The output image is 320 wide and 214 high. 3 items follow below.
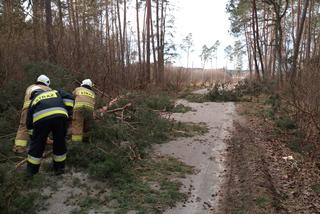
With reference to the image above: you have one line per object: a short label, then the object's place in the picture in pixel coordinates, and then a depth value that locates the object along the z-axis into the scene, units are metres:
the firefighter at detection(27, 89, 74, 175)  5.52
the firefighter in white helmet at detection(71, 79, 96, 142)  6.94
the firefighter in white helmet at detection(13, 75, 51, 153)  6.16
